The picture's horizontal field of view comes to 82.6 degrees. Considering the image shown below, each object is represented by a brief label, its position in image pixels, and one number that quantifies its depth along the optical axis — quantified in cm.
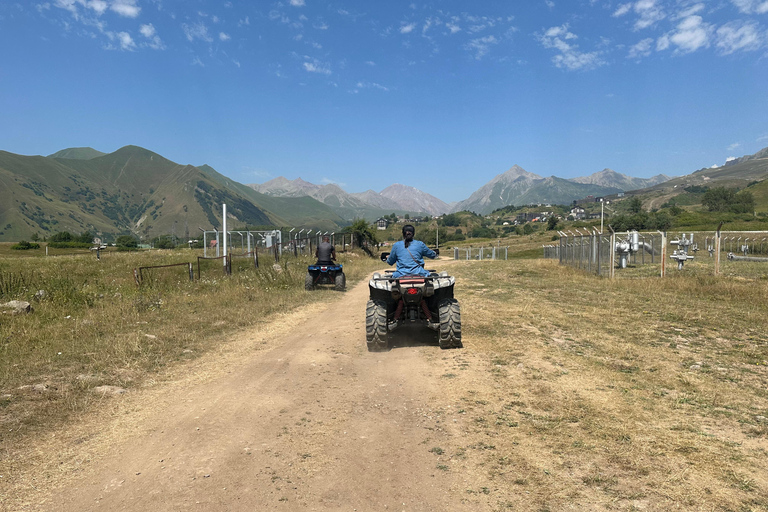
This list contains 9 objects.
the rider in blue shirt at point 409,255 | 833
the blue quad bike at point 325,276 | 1641
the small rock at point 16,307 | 973
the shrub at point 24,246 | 5541
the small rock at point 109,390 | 581
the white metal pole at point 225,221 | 2138
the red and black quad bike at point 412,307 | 755
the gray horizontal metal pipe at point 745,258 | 2738
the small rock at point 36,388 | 574
